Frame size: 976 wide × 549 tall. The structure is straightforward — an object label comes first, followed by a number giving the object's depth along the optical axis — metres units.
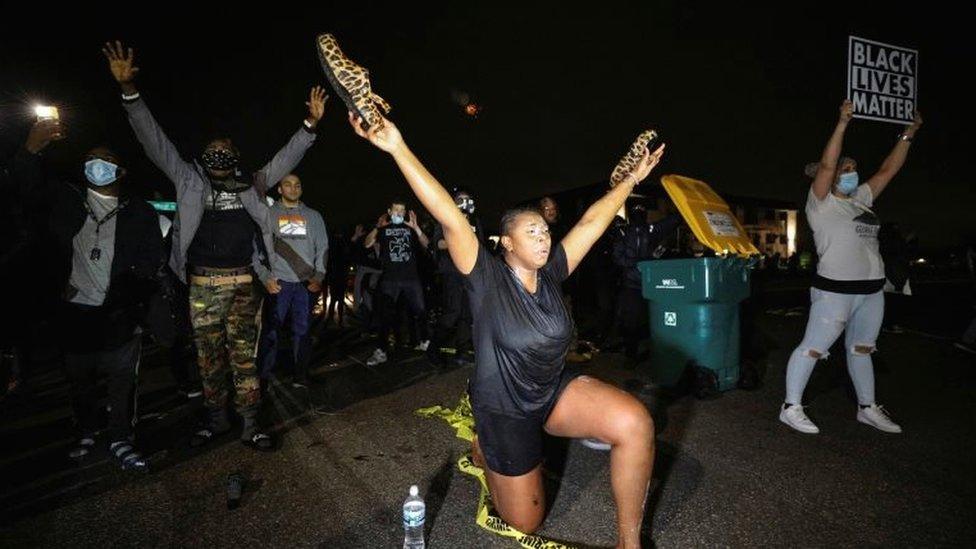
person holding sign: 3.65
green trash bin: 4.43
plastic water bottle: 2.18
